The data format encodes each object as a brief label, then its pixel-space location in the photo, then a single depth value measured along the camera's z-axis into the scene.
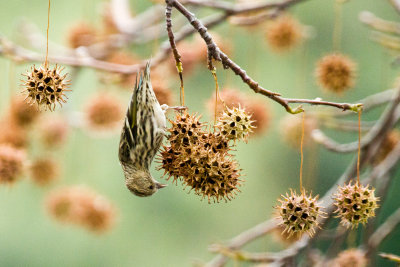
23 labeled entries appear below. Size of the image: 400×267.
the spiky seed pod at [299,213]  3.00
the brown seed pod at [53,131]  5.75
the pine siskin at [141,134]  4.04
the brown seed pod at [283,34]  5.71
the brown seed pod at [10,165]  4.70
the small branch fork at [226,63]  2.91
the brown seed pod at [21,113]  5.31
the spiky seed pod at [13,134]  5.23
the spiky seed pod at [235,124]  3.13
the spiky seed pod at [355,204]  3.04
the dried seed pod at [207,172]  3.06
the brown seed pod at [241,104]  3.95
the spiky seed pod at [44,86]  3.04
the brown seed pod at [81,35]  6.27
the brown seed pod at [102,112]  5.77
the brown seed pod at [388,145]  5.39
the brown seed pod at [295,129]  5.91
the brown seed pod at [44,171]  5.81
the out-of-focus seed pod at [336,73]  4.48
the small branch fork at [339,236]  4.21
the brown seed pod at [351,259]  4.32
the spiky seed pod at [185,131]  3.21
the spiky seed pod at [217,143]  3.14
